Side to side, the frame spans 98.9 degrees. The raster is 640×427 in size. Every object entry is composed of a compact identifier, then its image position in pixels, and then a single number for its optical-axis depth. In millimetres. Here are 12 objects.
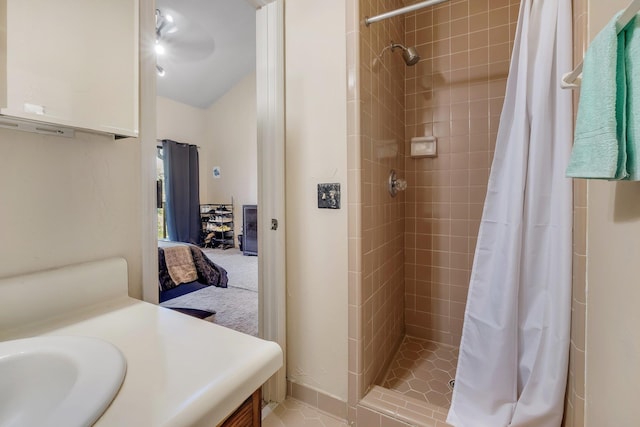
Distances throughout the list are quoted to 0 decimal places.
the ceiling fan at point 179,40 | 3427
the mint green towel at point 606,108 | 522
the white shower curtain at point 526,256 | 1021
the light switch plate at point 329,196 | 1272
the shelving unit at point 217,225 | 5754
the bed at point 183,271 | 2654
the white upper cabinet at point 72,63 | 565
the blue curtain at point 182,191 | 5223
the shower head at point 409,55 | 1638
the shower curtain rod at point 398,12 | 1147
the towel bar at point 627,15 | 468
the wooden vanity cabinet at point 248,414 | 511
